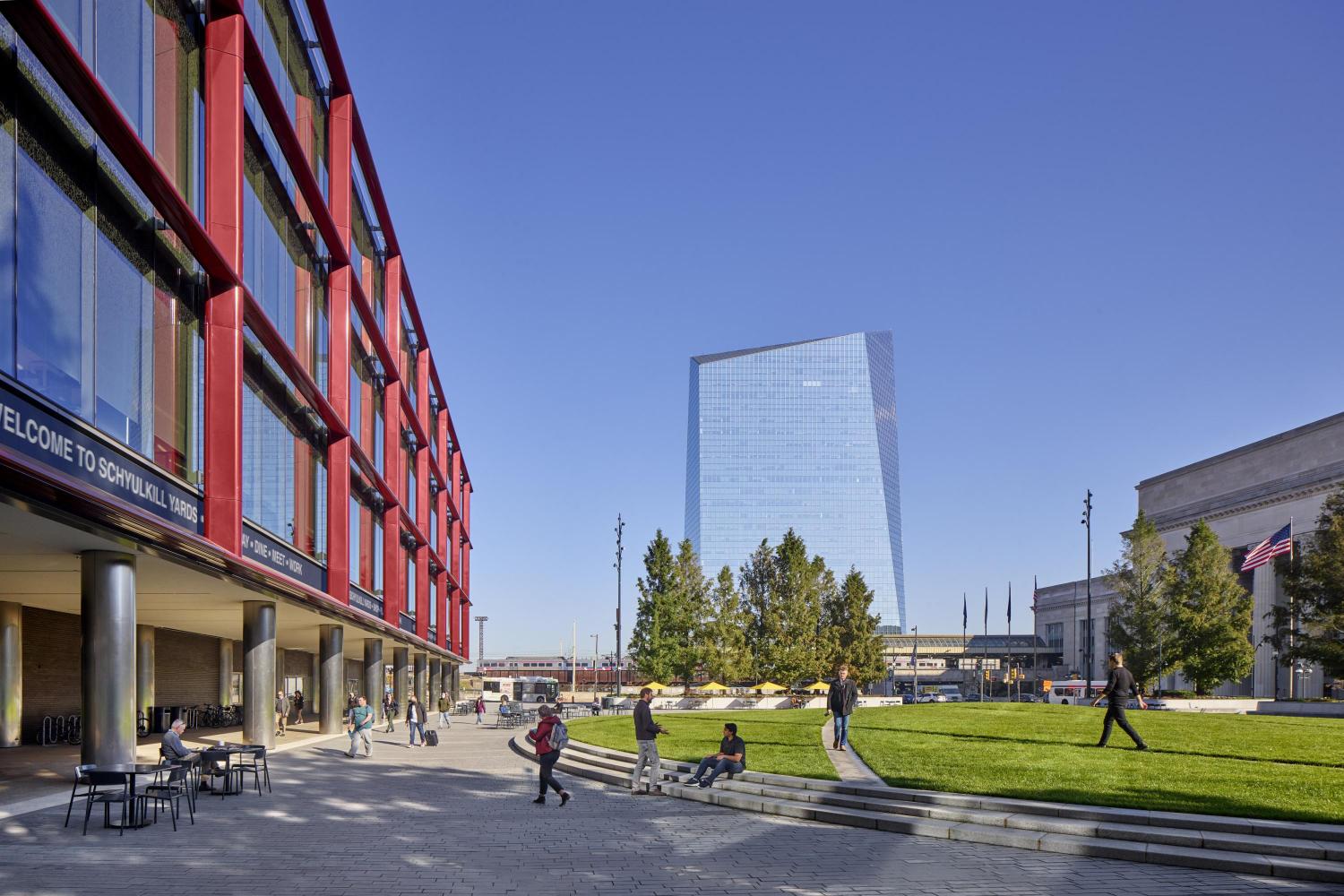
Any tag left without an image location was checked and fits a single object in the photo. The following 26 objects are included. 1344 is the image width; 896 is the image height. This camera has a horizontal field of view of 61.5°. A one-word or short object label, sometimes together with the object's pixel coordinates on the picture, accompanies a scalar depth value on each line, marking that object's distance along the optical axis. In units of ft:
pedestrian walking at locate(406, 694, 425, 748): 112.47
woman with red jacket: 59.41
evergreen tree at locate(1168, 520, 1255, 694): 194.49
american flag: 158.71
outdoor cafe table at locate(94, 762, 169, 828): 48.26
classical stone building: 248.93
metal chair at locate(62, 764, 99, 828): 47.70
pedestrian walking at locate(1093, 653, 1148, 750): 67.92
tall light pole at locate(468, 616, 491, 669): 417.90
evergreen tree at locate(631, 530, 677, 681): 226.99
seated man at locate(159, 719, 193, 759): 58.75
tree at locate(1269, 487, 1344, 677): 163.32
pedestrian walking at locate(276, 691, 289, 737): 128.26
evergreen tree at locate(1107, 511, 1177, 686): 196.85
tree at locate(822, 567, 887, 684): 246.88
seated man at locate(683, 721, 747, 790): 63.41
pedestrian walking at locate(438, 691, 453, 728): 168.96
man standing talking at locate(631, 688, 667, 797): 62.69
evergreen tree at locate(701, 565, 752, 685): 226.17
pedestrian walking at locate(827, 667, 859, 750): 76.18
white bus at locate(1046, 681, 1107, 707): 259.35
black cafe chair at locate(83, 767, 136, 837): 47.67
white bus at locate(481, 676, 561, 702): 304.09
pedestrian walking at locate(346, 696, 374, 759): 91.45
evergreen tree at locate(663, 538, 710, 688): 228.02
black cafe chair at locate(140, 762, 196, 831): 49.75
